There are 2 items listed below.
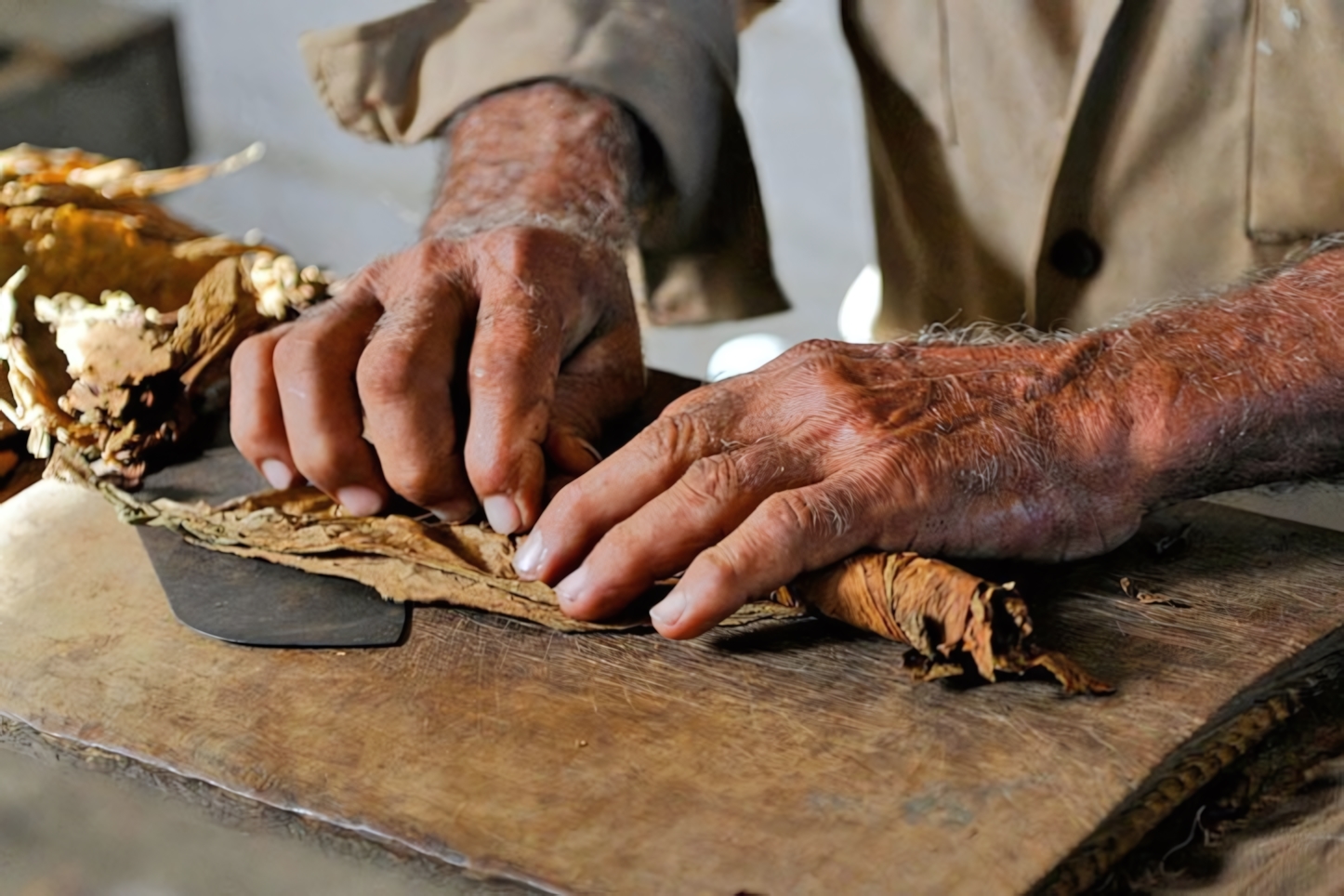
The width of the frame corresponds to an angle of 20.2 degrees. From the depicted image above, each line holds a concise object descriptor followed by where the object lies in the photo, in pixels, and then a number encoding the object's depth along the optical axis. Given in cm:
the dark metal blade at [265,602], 97
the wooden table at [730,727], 89
